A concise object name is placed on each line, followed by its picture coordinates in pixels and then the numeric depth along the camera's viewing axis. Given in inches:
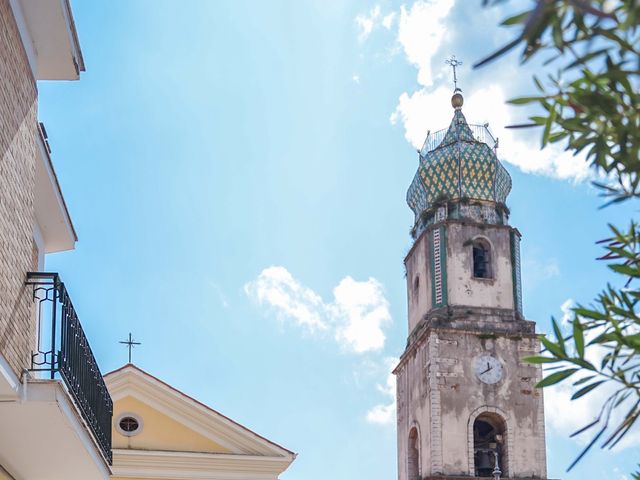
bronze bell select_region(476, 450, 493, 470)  1272.1
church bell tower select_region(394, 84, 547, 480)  1253.1
